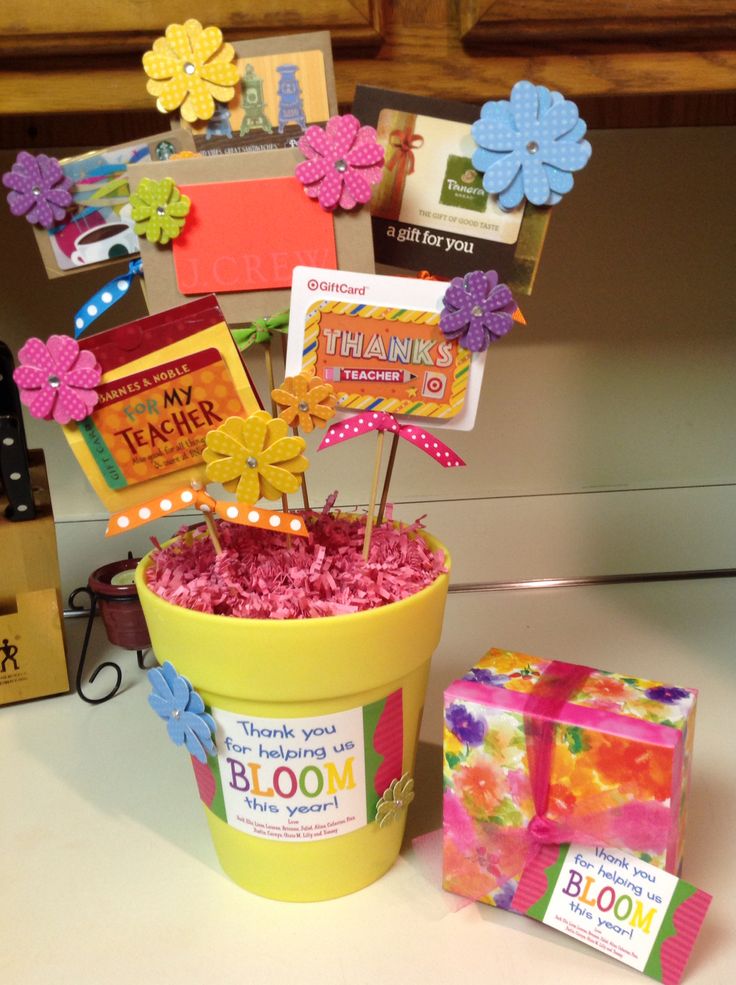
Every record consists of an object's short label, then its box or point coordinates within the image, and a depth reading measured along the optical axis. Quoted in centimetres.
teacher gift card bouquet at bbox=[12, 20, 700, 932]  61
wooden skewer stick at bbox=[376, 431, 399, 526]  73
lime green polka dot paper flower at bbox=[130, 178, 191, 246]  63
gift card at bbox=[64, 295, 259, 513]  62
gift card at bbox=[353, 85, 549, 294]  66
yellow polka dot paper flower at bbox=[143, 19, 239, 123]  65
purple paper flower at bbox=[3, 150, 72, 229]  65
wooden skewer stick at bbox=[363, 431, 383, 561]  66
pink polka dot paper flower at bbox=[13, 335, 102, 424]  61
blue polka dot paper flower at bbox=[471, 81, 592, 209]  62
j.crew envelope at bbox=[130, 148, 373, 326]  65
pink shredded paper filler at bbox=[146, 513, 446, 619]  62
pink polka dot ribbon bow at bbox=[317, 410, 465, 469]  65
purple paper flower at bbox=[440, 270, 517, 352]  63
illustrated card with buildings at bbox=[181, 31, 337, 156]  66
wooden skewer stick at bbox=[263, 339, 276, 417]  67
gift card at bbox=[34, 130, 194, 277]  66
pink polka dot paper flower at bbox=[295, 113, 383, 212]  63
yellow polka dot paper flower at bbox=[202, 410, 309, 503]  61
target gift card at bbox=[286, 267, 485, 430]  64
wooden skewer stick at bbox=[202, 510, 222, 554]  66
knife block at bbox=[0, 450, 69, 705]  93
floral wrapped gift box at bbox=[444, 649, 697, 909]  57
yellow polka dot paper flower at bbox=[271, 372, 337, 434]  64
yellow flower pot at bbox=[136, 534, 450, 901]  59
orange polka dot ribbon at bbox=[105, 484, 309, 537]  62
